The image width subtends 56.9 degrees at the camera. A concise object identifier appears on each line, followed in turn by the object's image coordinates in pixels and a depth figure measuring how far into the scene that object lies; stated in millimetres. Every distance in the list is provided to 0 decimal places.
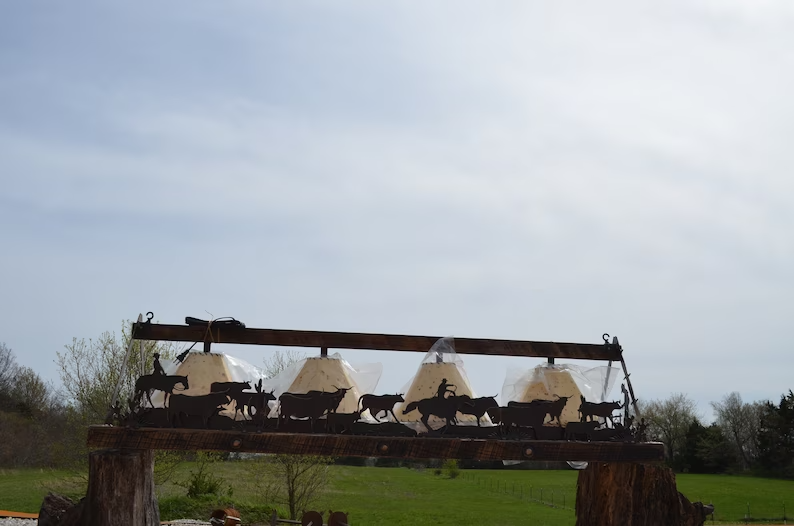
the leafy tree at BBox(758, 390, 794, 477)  28203
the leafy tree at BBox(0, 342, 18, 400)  40056
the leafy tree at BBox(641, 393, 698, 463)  31961
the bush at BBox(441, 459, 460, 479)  27208
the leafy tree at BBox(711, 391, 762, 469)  31578
